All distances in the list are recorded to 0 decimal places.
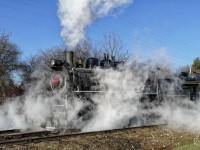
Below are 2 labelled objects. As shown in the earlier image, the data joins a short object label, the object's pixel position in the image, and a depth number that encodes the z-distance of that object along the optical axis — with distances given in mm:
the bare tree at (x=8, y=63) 36969
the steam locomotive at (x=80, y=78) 14450
